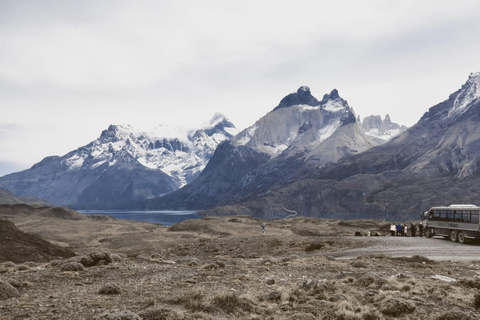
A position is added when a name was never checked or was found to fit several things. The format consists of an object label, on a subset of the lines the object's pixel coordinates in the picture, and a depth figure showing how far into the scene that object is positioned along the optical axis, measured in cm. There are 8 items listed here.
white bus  4553
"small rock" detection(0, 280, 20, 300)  1666
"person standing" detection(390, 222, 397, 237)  6128
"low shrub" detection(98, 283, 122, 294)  1808
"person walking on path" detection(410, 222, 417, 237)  5966
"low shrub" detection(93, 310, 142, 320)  1278
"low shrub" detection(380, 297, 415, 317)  1584
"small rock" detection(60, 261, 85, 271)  2460
